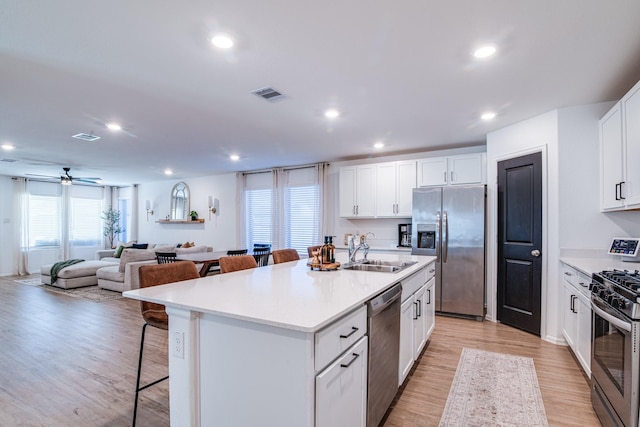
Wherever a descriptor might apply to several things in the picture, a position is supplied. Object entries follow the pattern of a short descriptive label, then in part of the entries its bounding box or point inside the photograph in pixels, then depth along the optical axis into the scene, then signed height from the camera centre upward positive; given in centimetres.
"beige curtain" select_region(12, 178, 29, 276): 822 -36
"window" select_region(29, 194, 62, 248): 862 -19
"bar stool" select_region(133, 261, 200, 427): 204 -44
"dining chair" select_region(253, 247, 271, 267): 542 -73
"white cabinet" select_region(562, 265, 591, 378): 260 -91
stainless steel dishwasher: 177 -85
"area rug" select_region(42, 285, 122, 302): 556 -149
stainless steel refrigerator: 431 -40
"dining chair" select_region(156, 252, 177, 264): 518 -72
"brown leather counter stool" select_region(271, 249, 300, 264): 334 -46
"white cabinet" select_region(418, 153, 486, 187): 464 +68
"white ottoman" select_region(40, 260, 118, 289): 632 -125
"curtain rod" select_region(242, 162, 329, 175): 659 +102
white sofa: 575 -109
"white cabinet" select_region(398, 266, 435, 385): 240 -92
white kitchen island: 127 -62
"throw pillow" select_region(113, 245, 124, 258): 824 -99
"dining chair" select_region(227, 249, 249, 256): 538 -66
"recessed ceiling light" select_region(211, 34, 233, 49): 210 +118
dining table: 486 -72
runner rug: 215 -140
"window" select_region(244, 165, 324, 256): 659 +16
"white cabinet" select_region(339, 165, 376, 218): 555 +42
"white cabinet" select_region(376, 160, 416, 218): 518 +45
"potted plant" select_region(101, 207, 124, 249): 1005 -32
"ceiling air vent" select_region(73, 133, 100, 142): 442 +112
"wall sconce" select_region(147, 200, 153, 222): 942 +16
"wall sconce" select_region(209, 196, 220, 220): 812 +22
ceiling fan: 694 +81
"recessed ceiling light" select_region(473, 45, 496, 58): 224 +119
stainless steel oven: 162 -82
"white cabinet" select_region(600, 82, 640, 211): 247 +53
